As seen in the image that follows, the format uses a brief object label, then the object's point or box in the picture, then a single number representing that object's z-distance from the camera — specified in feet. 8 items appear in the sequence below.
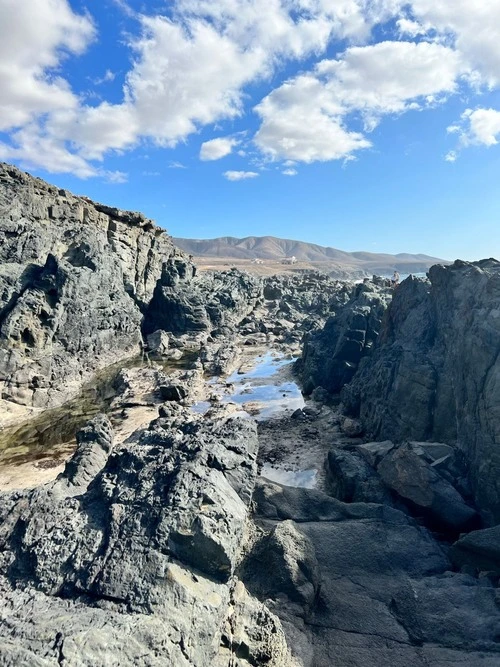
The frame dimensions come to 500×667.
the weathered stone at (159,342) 133.80
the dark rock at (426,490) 39.70
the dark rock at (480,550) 33.32
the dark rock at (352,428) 67.46
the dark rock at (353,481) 43.09
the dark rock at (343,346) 89.92
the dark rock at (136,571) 17.33
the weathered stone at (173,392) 87.92
